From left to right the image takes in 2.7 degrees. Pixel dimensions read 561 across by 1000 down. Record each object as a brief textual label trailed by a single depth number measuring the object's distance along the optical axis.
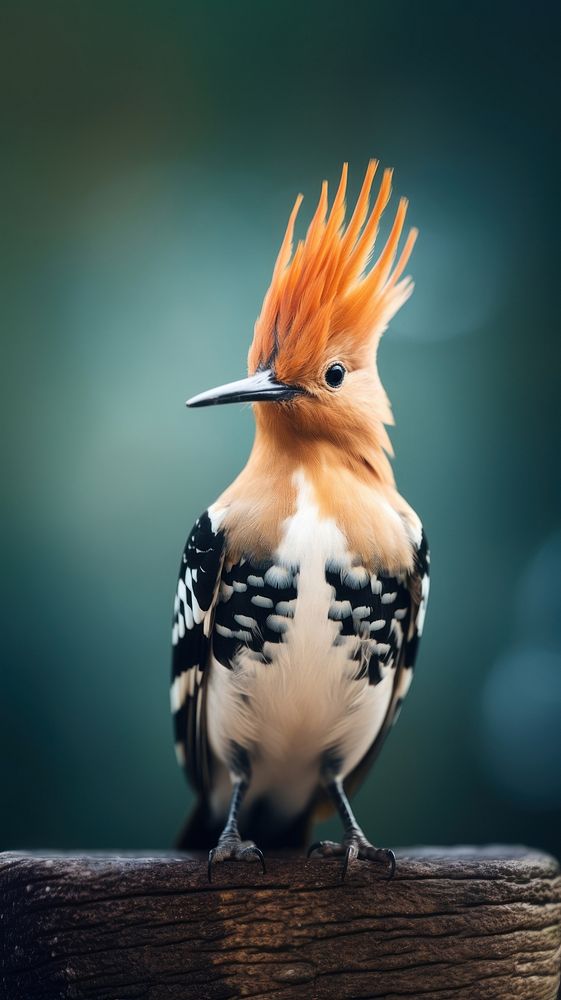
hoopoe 3.45
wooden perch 3.43
